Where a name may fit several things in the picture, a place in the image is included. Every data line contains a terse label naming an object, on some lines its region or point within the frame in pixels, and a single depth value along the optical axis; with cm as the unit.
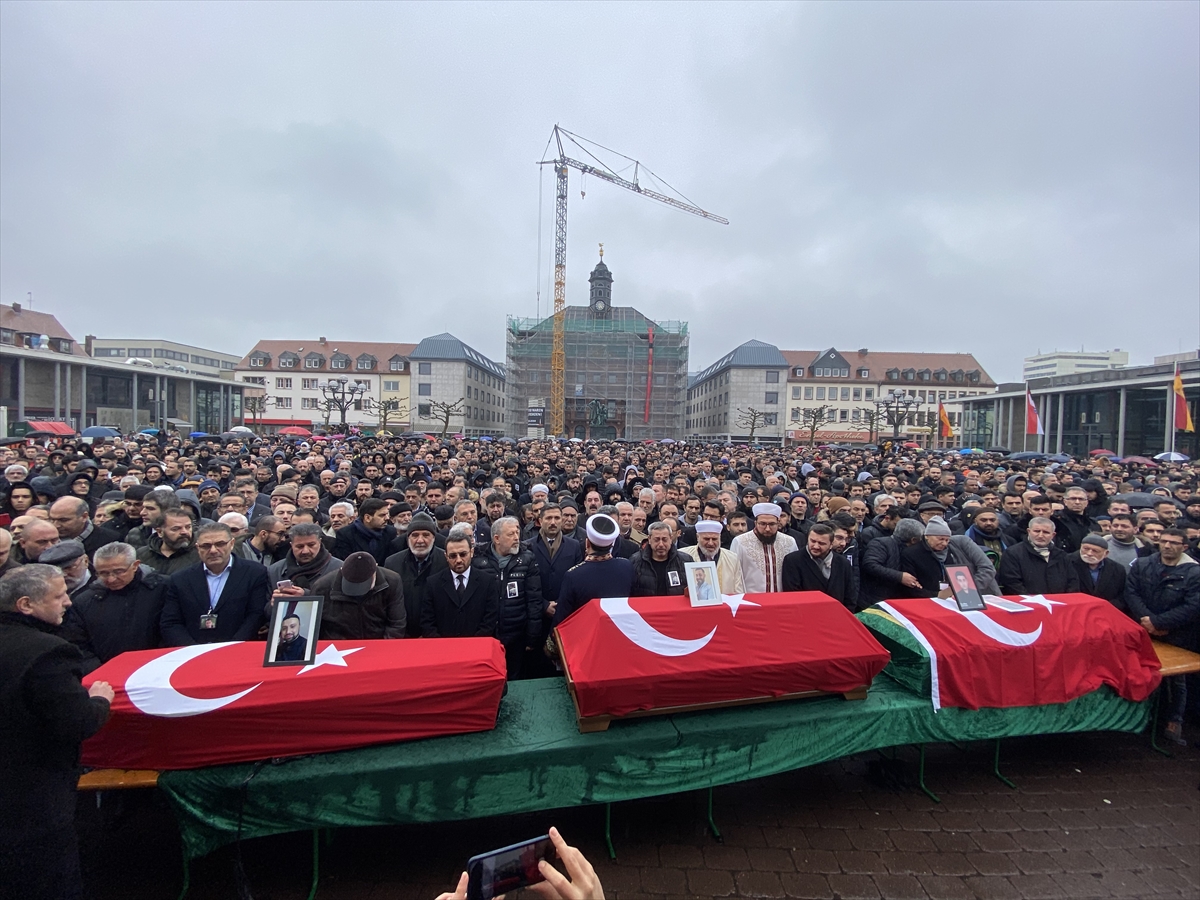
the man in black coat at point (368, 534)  605
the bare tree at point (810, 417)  6203
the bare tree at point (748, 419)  6438
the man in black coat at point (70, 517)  551
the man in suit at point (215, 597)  401
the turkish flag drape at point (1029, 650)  410
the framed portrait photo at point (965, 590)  445
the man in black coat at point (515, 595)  485
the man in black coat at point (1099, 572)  534
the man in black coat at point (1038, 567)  546
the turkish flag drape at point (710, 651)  352
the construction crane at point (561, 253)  6319
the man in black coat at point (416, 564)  488
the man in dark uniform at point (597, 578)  450
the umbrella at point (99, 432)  2128
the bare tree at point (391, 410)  6556
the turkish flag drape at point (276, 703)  302
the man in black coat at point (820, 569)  500
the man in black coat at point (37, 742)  240
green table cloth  311
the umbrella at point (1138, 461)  1977
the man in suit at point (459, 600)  448
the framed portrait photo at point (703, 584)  386
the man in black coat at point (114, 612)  373
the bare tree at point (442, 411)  6052
